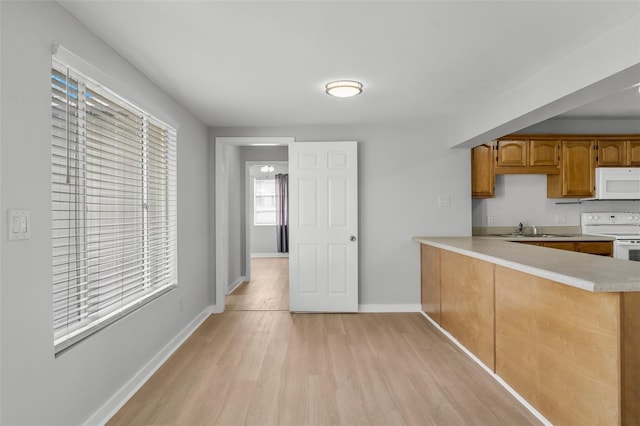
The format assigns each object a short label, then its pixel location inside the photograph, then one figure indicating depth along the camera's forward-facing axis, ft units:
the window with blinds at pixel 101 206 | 5.99
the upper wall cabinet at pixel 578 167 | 14.57
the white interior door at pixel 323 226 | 13.97
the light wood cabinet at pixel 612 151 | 14.60
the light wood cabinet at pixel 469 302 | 8.79
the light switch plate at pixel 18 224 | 4.83
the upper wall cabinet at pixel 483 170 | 14.64
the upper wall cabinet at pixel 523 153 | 14.53
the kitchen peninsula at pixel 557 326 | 5.22
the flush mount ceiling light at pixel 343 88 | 9.34
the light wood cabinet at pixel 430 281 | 12.25
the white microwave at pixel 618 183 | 14.48
